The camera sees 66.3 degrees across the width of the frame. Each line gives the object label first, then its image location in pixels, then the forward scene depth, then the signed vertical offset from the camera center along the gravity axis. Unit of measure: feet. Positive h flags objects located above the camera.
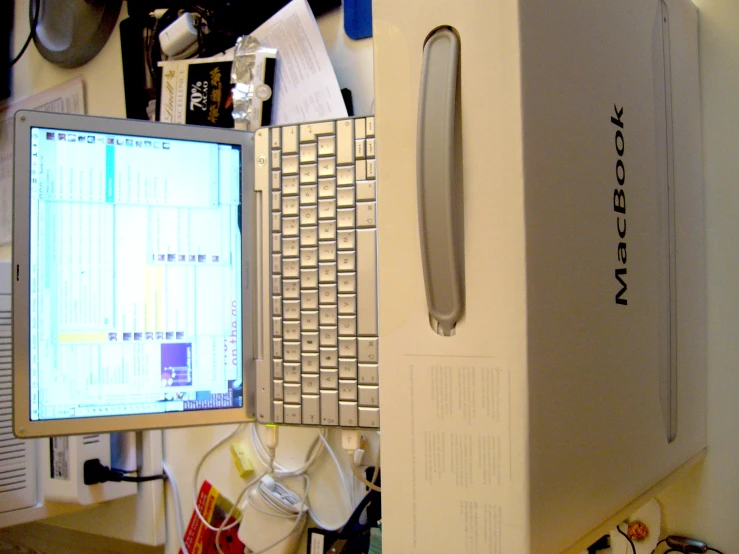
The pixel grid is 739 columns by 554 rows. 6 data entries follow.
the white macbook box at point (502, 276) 1.16 +0.00
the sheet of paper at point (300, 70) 2.50 +0.95
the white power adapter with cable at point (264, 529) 2.40 -1.07
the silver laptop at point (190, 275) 2.09 +0.02
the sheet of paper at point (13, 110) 3.55 +1.13
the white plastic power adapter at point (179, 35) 2.95 +1.29
